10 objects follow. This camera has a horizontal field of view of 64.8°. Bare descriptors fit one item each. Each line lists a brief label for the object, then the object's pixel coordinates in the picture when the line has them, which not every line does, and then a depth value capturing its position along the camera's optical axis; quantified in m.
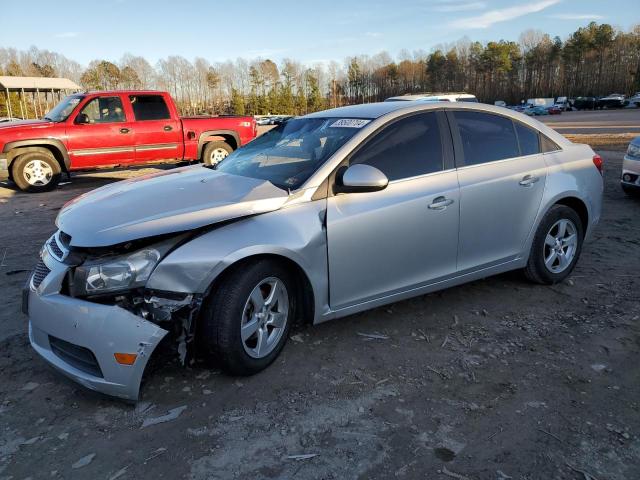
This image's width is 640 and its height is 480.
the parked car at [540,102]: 75.50
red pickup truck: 9.99
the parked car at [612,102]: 65.81
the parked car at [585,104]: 67.94
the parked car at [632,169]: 7.58
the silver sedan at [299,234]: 2.74
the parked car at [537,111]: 61.59
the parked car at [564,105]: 64.66
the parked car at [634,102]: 64.31
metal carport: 32.10
